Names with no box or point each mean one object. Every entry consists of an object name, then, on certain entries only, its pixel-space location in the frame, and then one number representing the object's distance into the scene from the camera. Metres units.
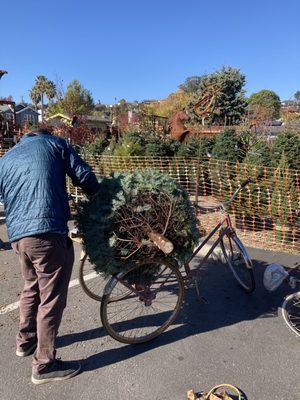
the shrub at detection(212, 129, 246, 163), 11.66
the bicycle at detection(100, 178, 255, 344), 3.32
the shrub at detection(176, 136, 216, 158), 12.52
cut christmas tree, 3.06
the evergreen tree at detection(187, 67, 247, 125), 32.22
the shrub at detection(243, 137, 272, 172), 8.69
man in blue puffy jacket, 2.66
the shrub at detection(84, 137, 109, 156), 14.50
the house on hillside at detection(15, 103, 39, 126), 68.11
